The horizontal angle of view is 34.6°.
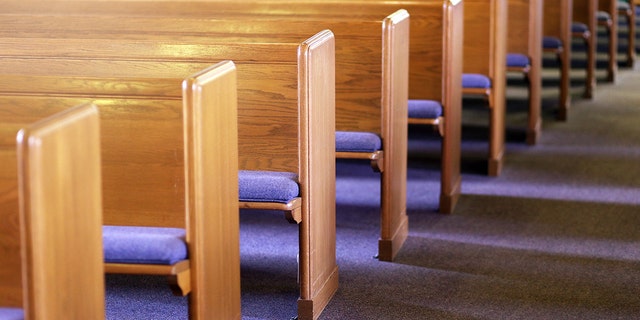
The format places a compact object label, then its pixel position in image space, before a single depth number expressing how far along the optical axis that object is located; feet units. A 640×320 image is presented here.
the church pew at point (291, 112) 10.77
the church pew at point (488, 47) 16.89
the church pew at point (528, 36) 18.84
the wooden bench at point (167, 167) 8.91
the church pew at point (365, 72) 13.07
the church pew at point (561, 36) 21.30
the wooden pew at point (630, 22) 27.32
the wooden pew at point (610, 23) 25.49
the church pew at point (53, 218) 6.74
